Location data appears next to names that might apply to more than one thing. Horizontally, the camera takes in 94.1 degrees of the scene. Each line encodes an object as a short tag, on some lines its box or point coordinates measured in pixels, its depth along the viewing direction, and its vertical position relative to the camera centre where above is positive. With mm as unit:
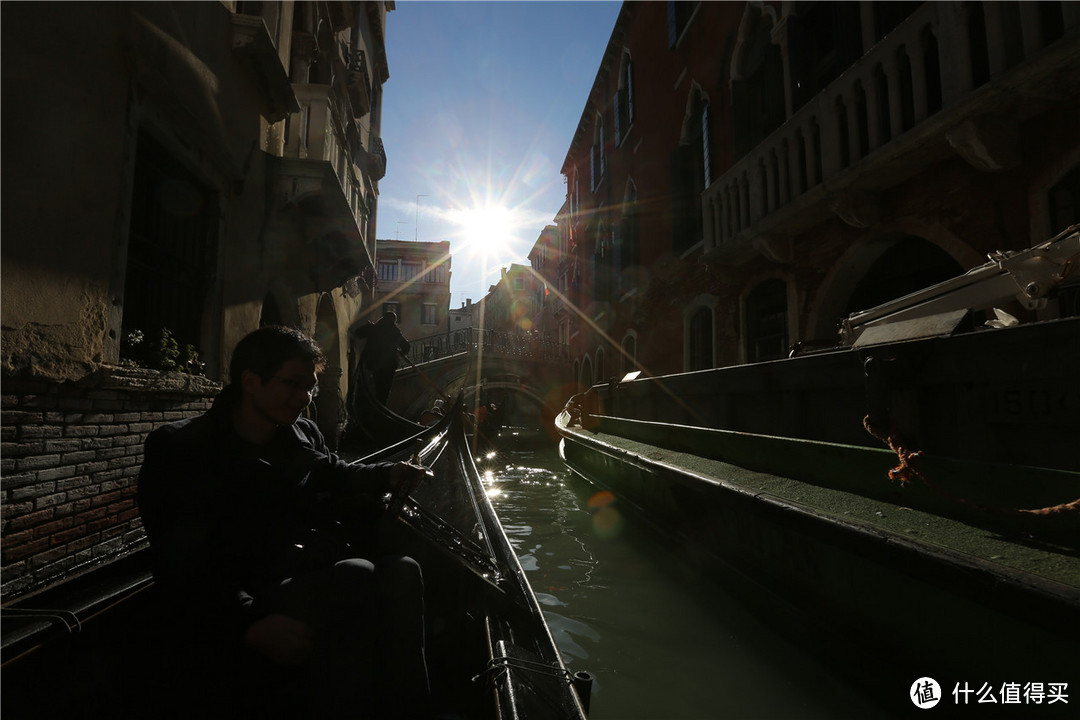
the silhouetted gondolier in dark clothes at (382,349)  8164 +921
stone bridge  18453 +1465
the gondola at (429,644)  1329 -748
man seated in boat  1263 -458
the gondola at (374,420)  8383 -255
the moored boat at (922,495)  1533 -399
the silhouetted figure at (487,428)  14164 -694
